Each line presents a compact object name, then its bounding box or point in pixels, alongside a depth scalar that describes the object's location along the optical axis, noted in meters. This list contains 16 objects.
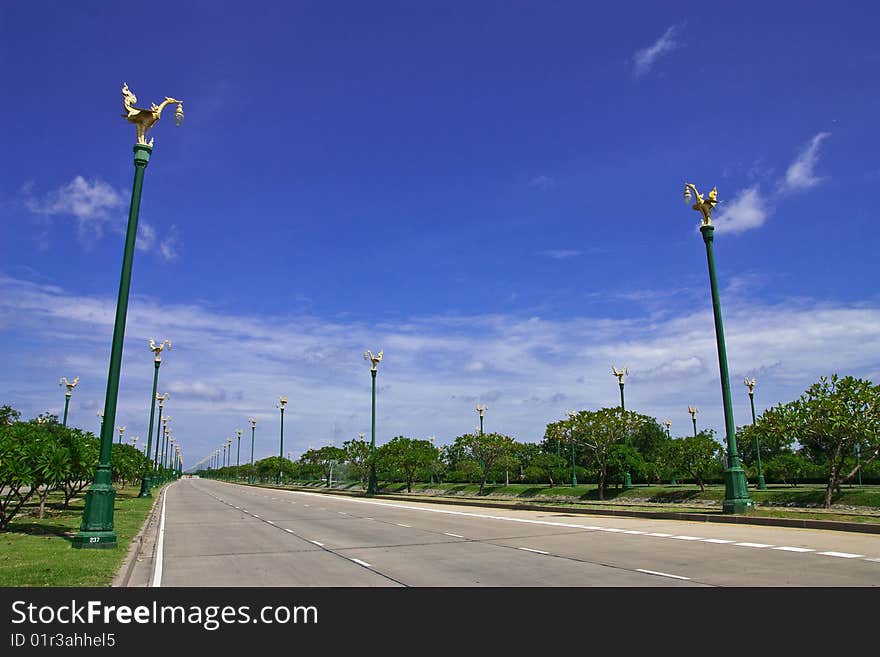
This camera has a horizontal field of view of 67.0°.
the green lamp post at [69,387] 49.77
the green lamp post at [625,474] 46.06
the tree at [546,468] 64.27
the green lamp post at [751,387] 48.00
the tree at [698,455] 40.72
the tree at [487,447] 54.53
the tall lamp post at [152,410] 43.19
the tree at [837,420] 25.55
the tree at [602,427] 40.56
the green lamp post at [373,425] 50.66
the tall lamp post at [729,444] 22.22
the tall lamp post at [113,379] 15.14
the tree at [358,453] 67.31
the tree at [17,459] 17.80
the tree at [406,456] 57.47
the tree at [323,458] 80.44
